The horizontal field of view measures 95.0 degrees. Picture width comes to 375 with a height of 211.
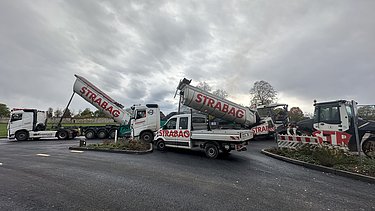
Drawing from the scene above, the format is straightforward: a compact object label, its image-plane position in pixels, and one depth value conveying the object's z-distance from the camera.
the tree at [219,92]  47.40
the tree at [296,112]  27.36
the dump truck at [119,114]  13.03
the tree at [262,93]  36.72
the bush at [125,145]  9.55
